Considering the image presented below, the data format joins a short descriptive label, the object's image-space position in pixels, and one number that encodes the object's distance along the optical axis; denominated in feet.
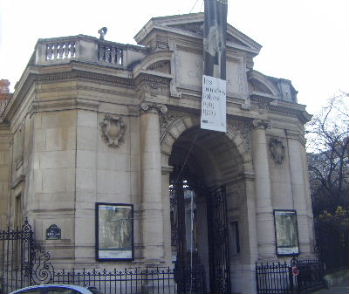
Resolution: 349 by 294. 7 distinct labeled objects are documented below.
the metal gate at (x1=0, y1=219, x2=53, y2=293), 51.49
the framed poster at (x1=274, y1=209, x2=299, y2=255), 65.29
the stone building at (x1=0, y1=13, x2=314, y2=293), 55.21
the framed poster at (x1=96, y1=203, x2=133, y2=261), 54.19
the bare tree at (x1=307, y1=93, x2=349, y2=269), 78.43
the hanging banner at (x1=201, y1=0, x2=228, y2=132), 62.03
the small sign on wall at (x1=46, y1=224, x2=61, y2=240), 53.21
